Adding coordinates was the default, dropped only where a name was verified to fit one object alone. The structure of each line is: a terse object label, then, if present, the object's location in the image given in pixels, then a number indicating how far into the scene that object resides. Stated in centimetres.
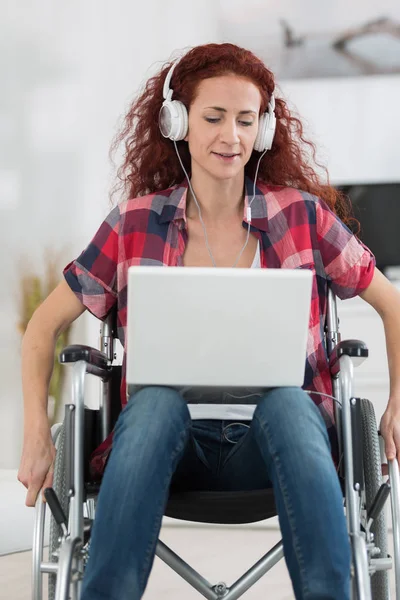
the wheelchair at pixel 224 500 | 271
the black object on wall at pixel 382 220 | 591
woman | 264
